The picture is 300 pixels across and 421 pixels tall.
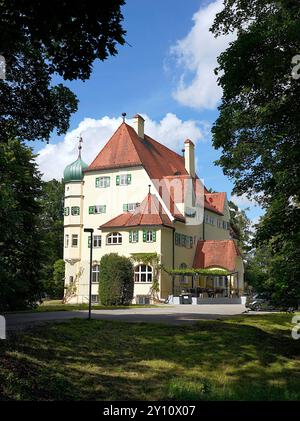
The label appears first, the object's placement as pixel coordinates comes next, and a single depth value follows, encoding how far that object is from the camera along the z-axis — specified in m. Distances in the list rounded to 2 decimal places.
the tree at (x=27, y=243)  22.77
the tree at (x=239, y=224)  64.50
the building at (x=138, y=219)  44.88
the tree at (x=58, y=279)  60.81
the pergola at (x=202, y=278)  44.41
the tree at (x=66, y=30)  6.76
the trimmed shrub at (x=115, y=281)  34.28
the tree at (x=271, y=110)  12.04
